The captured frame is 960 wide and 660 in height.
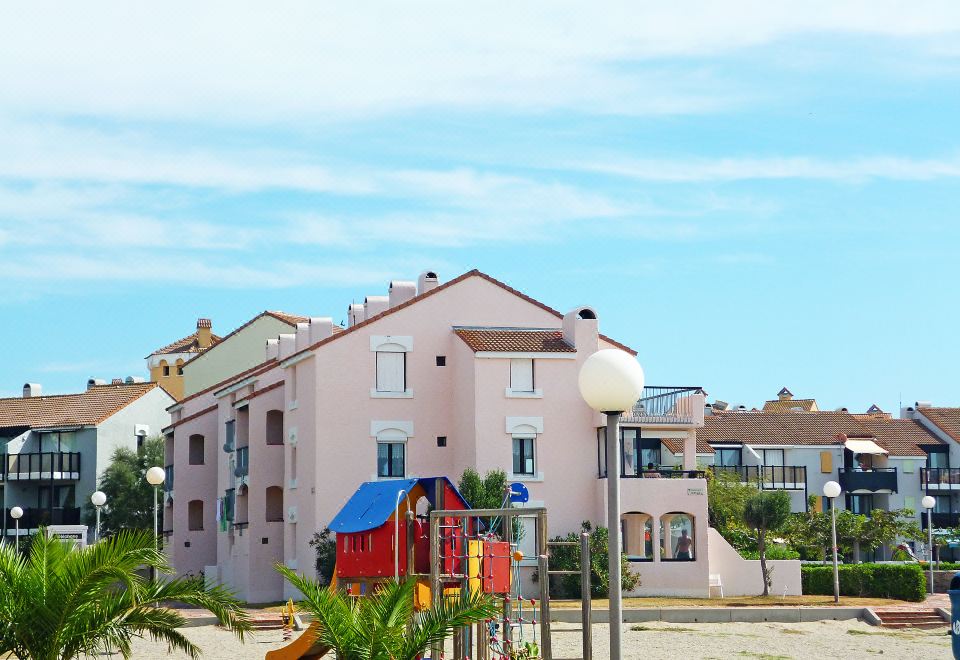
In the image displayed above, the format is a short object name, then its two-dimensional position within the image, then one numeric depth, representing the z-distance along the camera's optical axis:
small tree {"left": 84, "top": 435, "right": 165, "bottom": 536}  76.31
